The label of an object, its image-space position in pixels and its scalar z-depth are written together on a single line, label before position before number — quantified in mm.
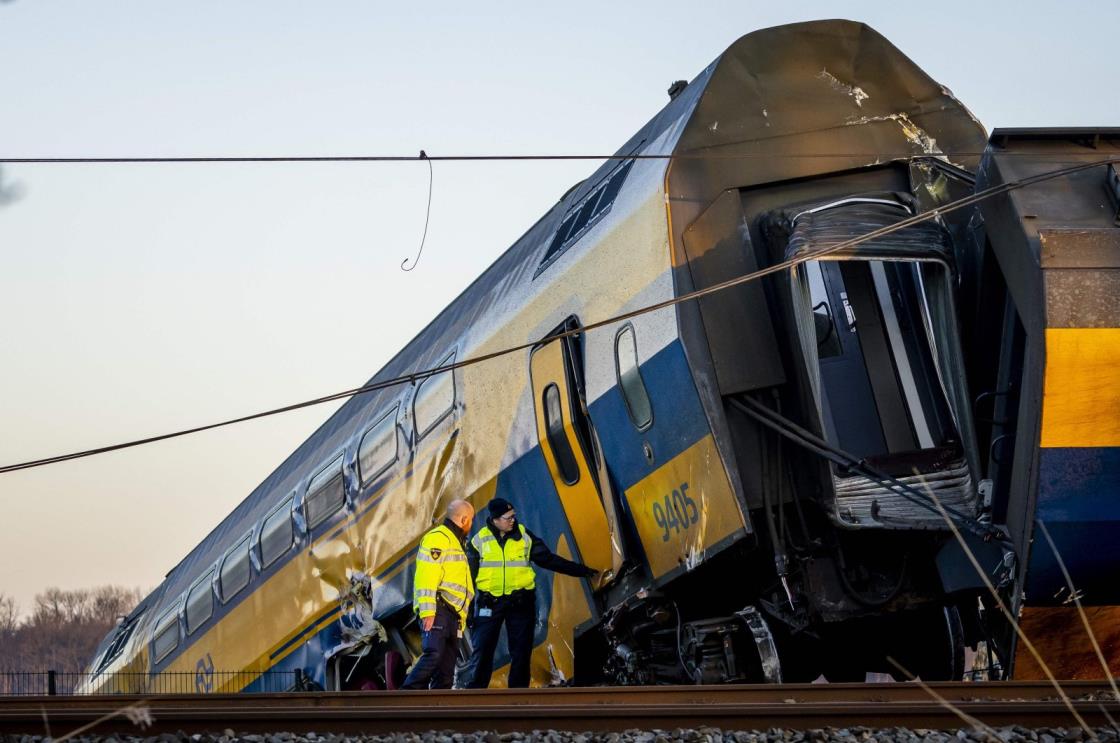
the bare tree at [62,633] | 142250
